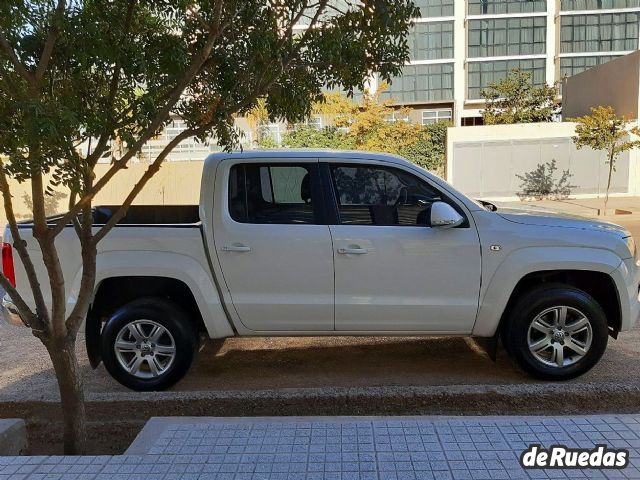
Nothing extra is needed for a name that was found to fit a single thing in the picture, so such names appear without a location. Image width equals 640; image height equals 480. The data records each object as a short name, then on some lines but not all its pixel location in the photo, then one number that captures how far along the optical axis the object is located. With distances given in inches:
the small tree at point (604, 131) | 711.1
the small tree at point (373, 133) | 914.1
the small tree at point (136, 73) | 115.5
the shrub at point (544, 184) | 928.3
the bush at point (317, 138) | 932.0
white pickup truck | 180.4
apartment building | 1827.0
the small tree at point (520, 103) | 1387.8
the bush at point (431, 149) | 1041.7
